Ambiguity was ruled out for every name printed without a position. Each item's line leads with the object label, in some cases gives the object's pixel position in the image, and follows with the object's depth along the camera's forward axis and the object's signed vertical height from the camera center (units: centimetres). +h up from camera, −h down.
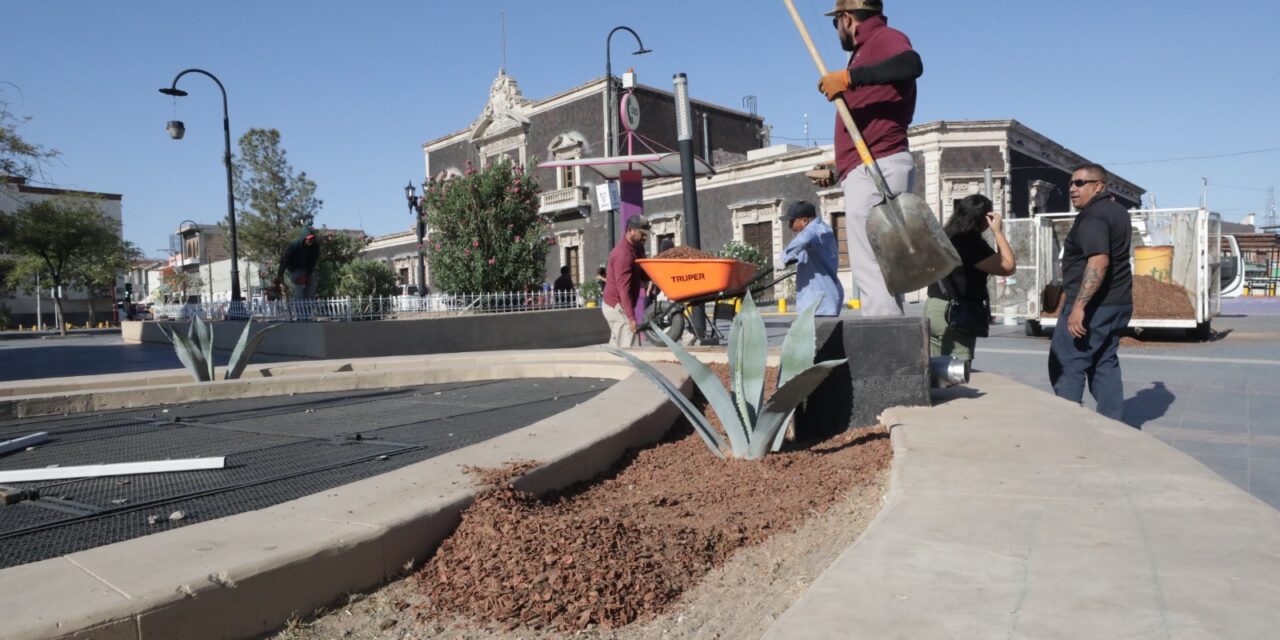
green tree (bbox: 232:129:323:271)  3962 +501
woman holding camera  483 +5
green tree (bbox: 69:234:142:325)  3797 +232
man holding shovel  396 +92
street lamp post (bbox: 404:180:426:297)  2586 +307
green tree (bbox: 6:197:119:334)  3247 +312
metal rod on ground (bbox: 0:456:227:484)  338 -68
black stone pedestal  402 -38
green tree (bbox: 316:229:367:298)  1923 +182
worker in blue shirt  613 +26
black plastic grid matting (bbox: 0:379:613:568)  274 -71
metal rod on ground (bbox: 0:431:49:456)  411 -69
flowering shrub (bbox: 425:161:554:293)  1519 +121
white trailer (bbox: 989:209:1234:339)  1131 +39
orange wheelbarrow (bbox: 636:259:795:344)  718 +14
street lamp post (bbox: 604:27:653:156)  1806 +506
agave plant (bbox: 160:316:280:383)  681 -41
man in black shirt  462 -7
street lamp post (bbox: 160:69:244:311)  2012 +350
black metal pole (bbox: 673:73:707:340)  901 +135
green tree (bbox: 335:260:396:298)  1883 +52
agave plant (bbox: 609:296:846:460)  333 -38
